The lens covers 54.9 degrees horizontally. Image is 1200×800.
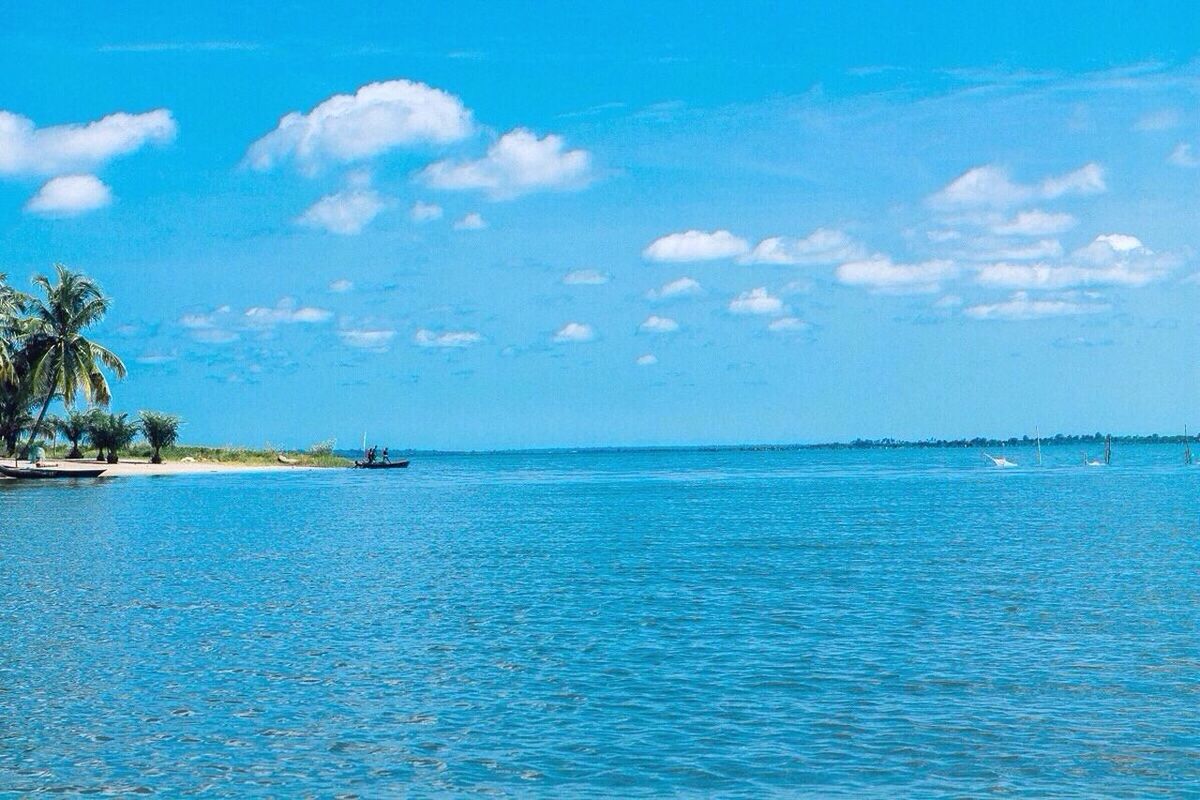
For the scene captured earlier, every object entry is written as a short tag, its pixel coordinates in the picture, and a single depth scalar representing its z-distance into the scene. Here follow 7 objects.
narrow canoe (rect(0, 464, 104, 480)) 85.94
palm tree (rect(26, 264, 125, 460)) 90.06
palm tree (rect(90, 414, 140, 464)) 112.12
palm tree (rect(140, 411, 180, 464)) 116.12
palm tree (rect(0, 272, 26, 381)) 81.12
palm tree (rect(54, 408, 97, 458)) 111.50
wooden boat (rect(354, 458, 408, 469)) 150.12
